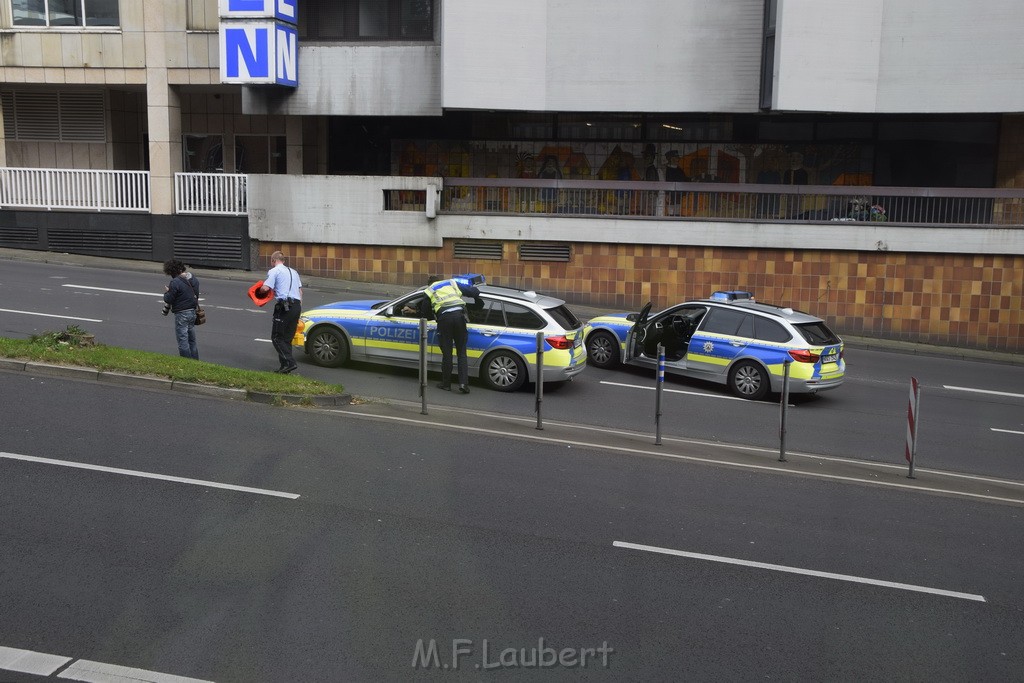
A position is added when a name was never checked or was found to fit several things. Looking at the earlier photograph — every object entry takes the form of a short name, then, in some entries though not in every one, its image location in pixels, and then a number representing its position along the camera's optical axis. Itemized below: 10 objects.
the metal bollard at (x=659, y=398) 11.86
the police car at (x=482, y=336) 14.16
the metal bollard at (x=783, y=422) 11.49
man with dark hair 13.49
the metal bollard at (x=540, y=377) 12.18
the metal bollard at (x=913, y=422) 11.10
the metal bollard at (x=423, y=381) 12.35
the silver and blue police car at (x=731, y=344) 14.89
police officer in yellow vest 13.76
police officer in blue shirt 13.74
